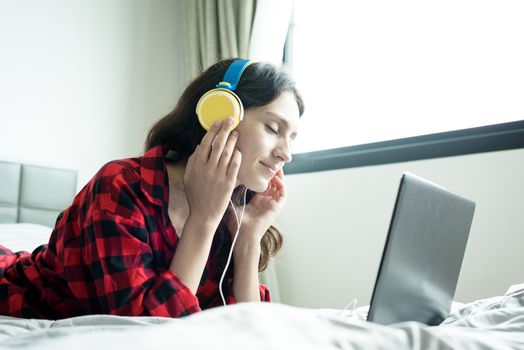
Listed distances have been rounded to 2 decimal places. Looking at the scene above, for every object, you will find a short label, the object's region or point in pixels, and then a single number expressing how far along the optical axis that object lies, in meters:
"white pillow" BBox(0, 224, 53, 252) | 1.67
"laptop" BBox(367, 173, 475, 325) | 0.85
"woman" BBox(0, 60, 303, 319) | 0.94
